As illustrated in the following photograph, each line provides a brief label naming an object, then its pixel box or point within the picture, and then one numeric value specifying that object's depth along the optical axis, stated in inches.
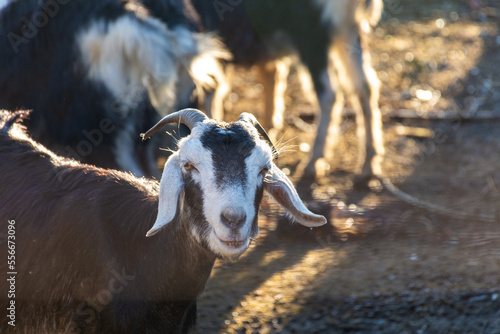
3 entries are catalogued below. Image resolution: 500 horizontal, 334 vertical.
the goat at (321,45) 527.5
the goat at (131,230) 245.8
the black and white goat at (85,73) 398.6
